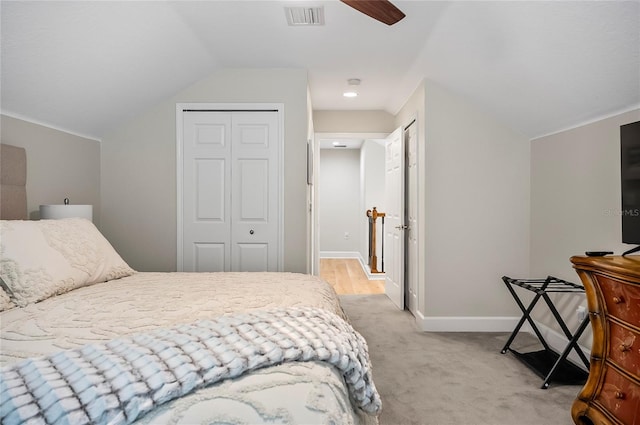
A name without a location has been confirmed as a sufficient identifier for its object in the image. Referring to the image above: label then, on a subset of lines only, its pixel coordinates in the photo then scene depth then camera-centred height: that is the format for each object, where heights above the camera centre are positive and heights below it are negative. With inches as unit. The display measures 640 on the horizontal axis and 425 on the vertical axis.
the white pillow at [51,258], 61.4 -9.5
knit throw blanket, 29.2 -15.4
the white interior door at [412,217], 145.6 -3.3
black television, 72.9 +6.1
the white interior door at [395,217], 161.6 -3.8
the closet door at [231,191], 131.2 +7.0
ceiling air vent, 94.3 +54.0
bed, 30.5 -16.3
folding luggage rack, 91.0 -43.0
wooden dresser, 58.2 -23.7
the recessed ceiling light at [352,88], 146.1 +54.0
